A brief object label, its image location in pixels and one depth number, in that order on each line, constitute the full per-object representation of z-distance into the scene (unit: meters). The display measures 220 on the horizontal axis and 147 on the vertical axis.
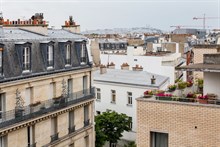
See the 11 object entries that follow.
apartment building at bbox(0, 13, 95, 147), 25.98
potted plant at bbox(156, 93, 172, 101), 15.41
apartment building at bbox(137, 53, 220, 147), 14.30
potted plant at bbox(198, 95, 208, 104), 14.75
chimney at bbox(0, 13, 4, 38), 26.69
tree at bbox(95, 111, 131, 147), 39.53
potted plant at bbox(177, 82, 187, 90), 18.20
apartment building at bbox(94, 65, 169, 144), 41.81
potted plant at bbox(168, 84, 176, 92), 18.09
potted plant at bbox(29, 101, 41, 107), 27.83
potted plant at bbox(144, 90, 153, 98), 16.28
